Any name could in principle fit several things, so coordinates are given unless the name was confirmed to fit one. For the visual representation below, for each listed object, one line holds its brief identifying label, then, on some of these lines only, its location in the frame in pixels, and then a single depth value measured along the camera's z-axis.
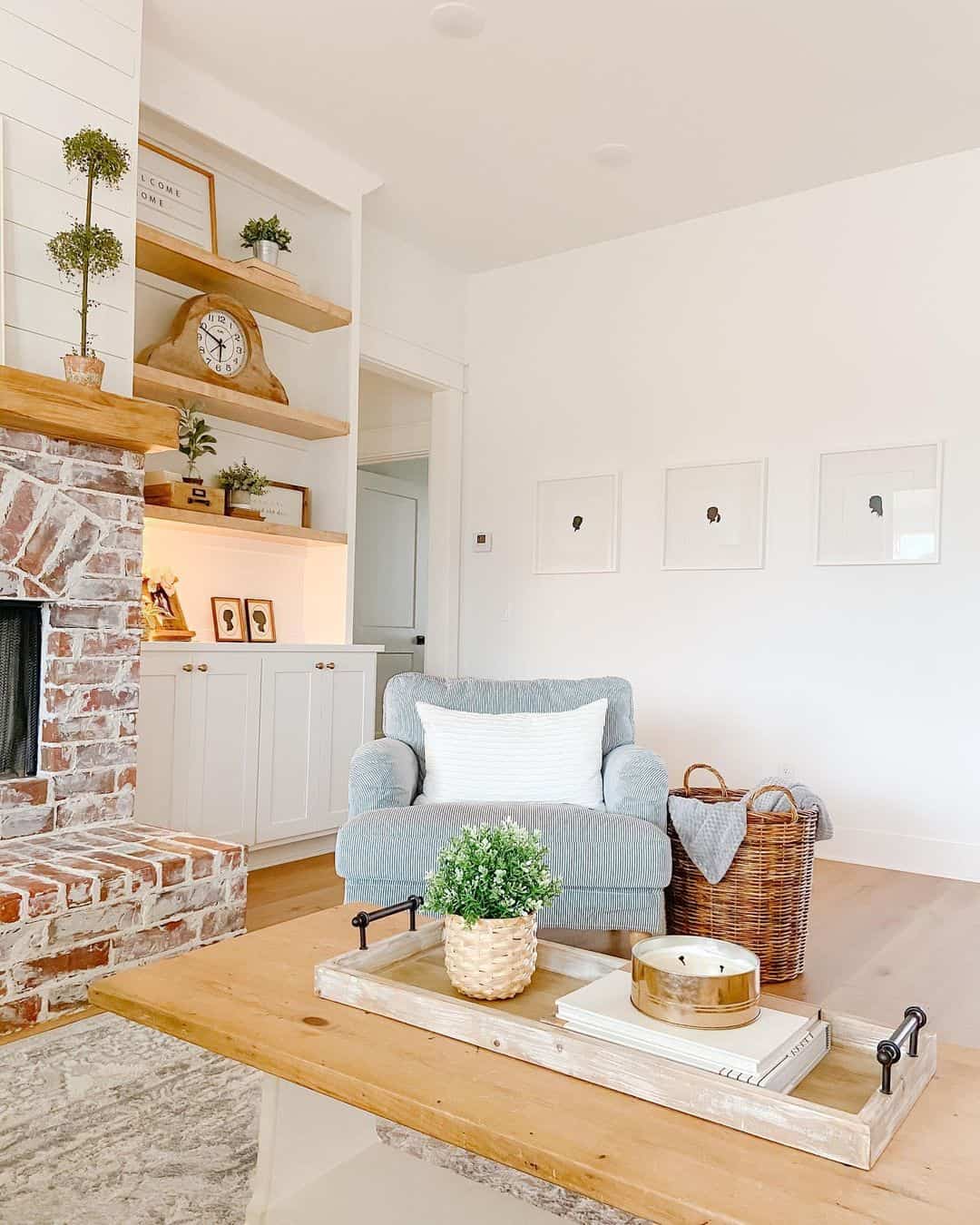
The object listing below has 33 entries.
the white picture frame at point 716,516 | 4.52
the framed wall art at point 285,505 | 4.28
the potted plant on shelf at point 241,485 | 4.02
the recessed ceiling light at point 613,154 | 4.13
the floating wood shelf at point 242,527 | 3.66
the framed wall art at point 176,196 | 3.79
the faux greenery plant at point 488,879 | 1.39
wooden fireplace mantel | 2.66
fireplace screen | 2.93
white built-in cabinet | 3.41
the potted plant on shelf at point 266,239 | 4.07
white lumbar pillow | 2.75
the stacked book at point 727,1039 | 1.13
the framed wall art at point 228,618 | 4.09
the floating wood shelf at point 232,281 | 3.61
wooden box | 3.71
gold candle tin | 1.23
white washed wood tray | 1.02
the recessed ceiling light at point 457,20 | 3.25
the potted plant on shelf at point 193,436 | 3.90
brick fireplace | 2.40
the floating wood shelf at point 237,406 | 3.61
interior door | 6.67
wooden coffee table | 0.95
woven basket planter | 1.37
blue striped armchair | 2.39
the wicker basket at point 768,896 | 2.64
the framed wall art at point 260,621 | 4.23
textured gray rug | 1.53
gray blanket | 2.63
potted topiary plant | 2.89
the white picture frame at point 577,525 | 4.96
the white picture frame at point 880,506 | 4.09
